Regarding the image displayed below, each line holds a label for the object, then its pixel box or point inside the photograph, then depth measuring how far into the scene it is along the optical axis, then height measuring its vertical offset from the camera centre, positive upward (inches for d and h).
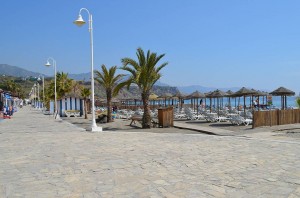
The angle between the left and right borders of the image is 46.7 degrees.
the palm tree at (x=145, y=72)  757.3 +65.6
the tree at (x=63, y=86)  1737.7 +82.1
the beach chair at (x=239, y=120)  769.9 -42.1
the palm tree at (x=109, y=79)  1012.5 +66.8
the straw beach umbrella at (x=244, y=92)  967.4 +26.2
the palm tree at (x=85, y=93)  1325.0 +34.6
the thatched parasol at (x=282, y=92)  960.9 +25.8
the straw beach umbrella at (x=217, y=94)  1151.3 +25.5
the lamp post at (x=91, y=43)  636.1 +113.5
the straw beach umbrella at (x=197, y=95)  1278.8 +24.6
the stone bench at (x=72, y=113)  1454.2 -46.2
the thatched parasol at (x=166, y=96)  1686.5 +28.1
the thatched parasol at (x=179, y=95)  1560.8 +30.3
